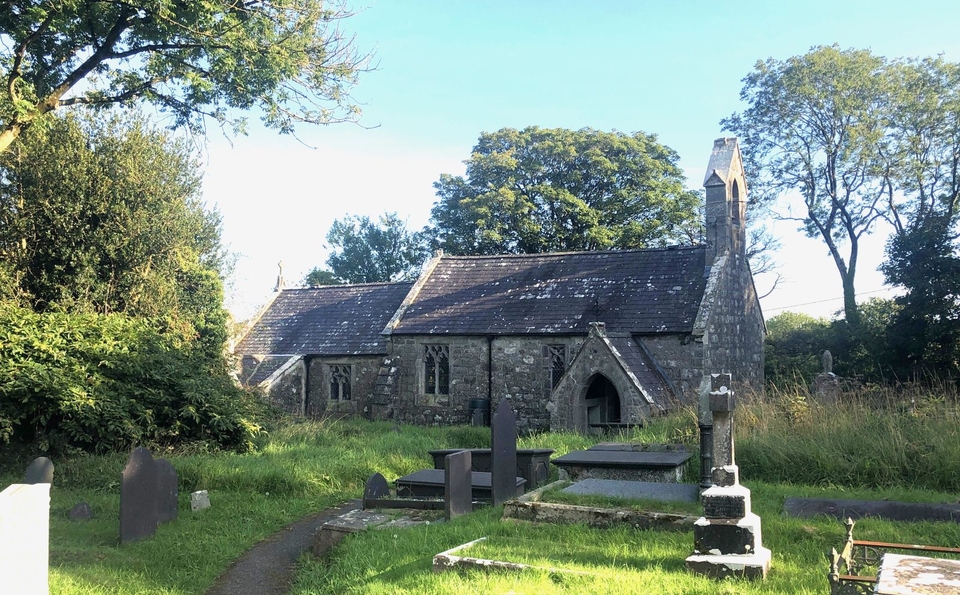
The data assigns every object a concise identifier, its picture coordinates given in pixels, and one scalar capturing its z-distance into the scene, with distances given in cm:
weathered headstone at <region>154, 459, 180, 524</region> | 1048
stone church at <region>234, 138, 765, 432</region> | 1991
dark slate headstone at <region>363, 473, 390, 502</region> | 1063
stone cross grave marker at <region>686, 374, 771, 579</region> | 627
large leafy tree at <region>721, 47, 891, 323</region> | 3291
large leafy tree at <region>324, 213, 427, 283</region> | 4791
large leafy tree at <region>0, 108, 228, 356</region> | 1720
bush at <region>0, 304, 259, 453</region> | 1381
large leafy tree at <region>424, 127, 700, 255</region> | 3672
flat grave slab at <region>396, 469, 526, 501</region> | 1059
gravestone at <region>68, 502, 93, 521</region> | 1067
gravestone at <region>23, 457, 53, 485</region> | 991
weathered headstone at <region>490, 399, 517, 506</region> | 995
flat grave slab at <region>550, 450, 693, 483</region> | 1057
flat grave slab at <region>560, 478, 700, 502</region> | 895
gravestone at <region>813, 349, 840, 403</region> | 1618
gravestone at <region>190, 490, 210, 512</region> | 1144
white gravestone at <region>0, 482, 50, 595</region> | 415
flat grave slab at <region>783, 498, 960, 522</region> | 791
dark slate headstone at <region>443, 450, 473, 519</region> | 920
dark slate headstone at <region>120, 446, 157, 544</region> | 962
